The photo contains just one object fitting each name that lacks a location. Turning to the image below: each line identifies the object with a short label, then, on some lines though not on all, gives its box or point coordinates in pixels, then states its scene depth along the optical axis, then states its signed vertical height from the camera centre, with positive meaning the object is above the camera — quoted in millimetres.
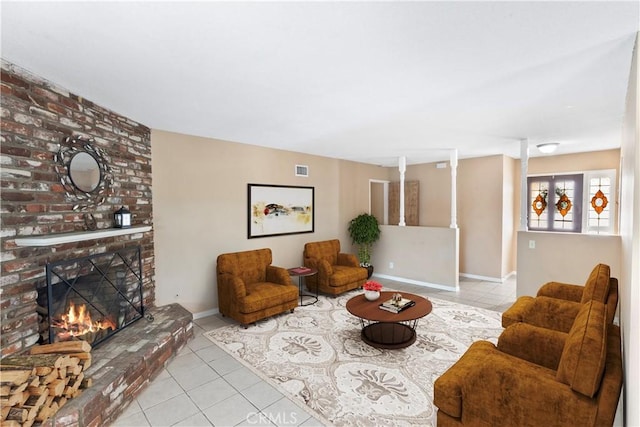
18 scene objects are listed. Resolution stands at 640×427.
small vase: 3636 -1102
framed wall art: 4816 -39
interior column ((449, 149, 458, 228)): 5352 +479
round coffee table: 3115 -1184
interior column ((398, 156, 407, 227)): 6152 +612
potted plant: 6182 -546
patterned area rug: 2309 -1588
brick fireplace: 2000 -136
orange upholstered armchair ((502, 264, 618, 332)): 2387 -956
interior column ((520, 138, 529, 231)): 4438 +385
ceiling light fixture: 4621 +985
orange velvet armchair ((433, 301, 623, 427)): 1416 -970
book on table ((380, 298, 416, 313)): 3301 -1147
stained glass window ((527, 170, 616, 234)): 5316 +103
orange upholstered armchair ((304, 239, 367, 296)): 5027 -1134
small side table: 4668 -1074
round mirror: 2553 +337
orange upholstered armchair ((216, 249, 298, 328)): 3799 -1155
